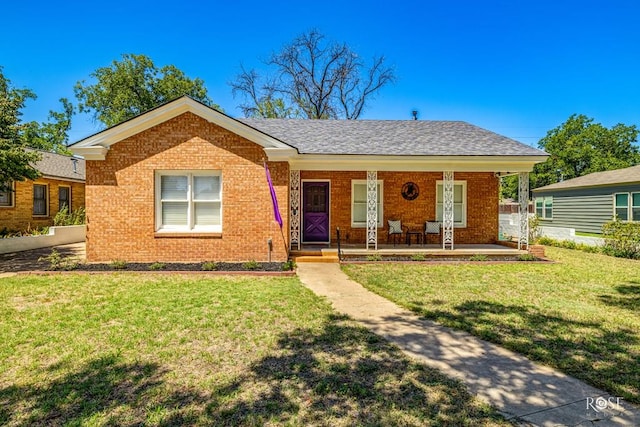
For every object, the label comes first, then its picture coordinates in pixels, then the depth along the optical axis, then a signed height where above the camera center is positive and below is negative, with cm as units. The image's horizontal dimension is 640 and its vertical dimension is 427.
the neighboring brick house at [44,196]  1535 +94
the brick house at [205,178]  1039 +113
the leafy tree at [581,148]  4191 +840
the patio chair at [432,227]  1343 -43
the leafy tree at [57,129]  3741 +948
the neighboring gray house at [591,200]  1780 +92
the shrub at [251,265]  957 -139
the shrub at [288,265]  956 -142
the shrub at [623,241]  1307 -95
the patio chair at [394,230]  1335 -55
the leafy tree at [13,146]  1027 +208
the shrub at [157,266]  949 -140
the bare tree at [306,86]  3167 +1195
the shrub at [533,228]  1659 -59
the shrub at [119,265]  957 -138
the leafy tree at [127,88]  3219 +1199
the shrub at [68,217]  1683 -10
